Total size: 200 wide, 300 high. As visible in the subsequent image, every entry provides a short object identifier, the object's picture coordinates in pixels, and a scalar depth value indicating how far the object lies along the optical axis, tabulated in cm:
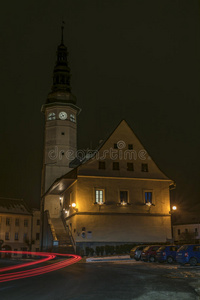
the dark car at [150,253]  2742
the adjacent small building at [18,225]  8381
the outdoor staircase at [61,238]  3994
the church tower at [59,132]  5703
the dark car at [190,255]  2209
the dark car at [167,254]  2567
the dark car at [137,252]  2911
